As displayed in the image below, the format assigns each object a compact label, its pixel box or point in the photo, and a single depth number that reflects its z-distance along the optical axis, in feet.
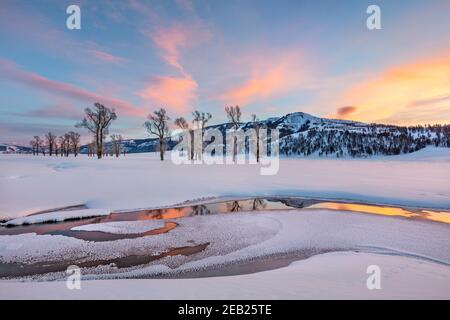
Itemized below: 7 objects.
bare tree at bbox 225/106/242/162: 159.53
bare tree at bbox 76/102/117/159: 126.52
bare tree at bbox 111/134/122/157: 264.52
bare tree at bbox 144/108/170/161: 149.59
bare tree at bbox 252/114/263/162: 144.32
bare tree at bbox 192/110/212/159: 161.21
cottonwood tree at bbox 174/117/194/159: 170.01
